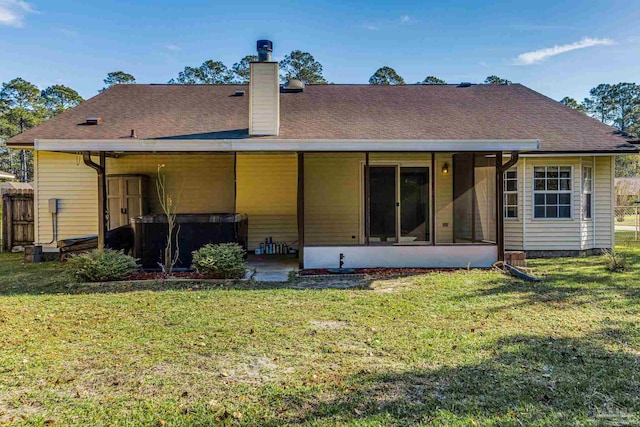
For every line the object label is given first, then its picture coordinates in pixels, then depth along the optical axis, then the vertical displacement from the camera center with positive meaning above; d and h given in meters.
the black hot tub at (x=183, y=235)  7.51 -0.44
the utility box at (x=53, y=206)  9.70 +0.14
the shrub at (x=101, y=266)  6.61 -0.88
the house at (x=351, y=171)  7.91 +0.92
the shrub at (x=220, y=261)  6.71 -0.83
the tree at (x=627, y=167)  38.37 +4.39
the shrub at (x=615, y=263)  7.59 -1.00
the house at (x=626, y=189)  26.05 +1.31
